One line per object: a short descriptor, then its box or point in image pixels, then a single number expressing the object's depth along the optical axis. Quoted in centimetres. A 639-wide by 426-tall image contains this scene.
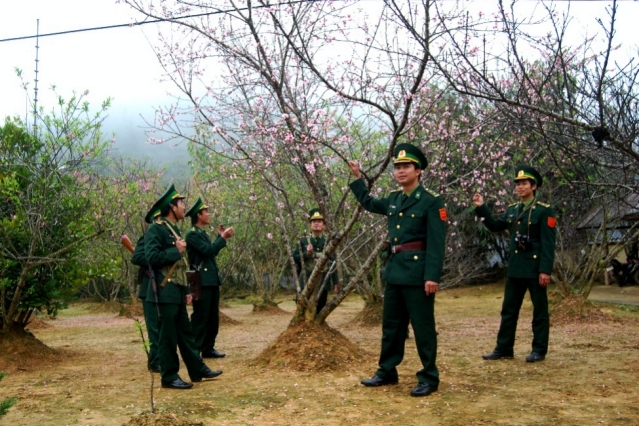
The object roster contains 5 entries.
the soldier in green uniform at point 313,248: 927
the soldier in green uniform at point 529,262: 697
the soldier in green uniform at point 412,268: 551
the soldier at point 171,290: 597
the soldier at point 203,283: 795
